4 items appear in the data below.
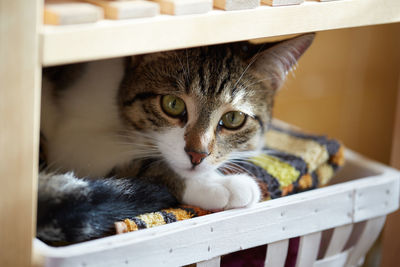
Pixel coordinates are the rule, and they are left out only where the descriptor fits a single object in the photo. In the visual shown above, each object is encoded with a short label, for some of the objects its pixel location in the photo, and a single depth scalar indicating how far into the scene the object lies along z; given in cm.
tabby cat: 62
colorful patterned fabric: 67
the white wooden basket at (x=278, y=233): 56
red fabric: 62
